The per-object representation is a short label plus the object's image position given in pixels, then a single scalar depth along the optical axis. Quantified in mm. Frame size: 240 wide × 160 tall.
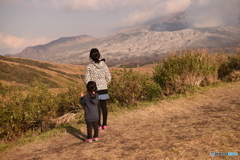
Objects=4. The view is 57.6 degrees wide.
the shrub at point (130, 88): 8750
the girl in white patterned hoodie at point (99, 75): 5273
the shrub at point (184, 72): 9344
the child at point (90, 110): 4812
